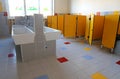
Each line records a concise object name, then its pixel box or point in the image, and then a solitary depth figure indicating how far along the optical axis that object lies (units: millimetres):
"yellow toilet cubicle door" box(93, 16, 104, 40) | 2169
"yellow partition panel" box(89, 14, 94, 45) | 2110
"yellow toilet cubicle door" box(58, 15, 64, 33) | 2631
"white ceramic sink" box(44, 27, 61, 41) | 1487
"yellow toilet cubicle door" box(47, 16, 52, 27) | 2730
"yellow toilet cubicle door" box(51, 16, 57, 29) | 2661
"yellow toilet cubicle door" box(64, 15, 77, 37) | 2486
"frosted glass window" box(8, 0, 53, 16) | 2976
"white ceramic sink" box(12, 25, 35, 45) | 1268
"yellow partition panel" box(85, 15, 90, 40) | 2298
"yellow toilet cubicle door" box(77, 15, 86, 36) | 2538
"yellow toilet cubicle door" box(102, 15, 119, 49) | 1676
